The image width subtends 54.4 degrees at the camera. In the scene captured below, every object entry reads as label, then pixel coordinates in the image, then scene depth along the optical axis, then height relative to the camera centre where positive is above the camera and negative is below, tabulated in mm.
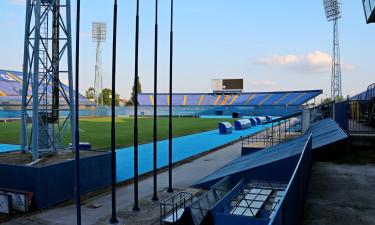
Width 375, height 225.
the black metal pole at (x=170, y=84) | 14484 +526
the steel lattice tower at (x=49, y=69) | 14656 +1080
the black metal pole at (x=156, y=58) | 13859 +1489
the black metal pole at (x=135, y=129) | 12047 -1081
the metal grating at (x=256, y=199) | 9666 -2973
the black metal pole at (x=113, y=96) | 10633 +7
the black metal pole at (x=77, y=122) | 9461 -703
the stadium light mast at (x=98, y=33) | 84012 +14669
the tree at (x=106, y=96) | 142750 +48
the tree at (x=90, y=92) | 170375 +1842
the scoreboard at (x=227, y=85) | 103312 +3638
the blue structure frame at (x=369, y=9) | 15510 +4052
